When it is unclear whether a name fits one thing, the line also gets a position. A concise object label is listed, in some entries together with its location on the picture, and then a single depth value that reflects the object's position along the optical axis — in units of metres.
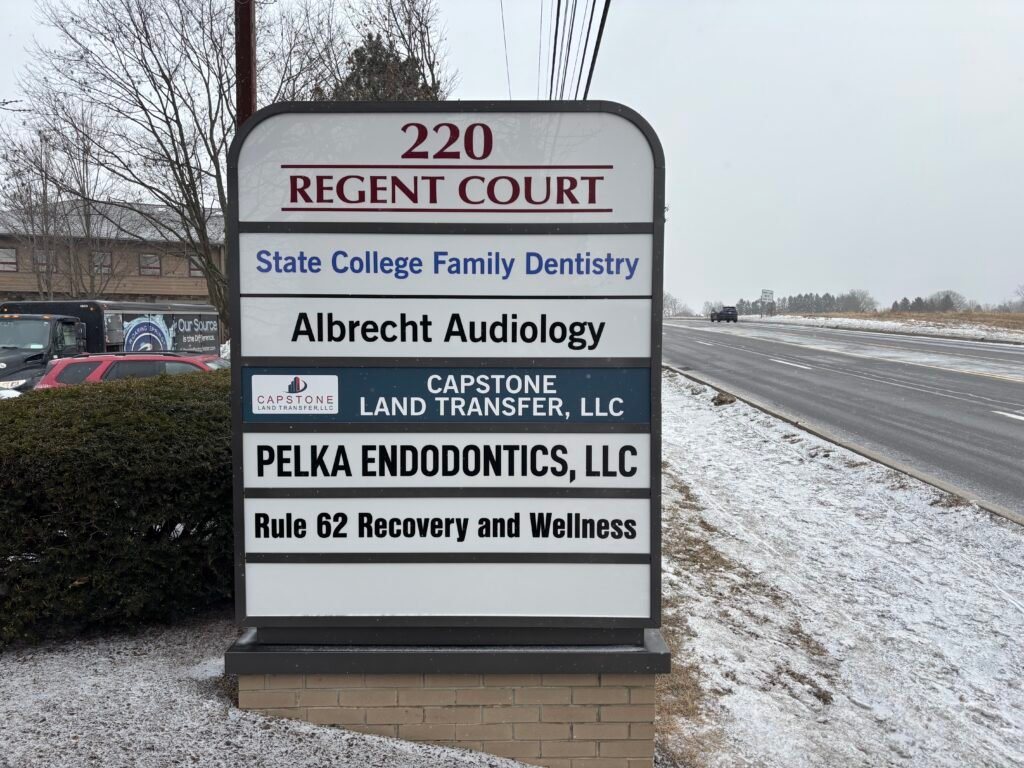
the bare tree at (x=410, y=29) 18.78
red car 13.48
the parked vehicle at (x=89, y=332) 17.78
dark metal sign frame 3.44
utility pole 6.67
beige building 36.53
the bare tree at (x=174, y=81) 21.25
